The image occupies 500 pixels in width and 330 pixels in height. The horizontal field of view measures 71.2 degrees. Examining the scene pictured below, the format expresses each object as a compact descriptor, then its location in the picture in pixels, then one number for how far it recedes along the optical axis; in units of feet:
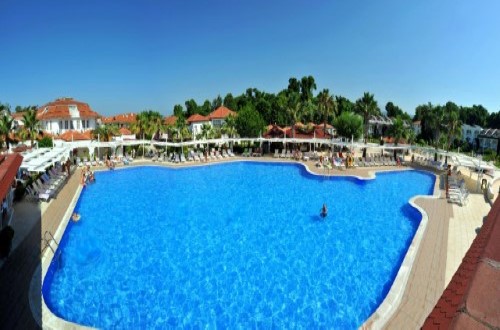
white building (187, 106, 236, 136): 193.88
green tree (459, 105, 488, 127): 237.45
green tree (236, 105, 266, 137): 138.21
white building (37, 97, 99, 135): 133.90
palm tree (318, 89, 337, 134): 140.26
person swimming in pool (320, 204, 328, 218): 62.36
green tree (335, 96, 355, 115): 197.47
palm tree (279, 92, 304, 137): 133.28
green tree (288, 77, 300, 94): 218.79
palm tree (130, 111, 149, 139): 134.92
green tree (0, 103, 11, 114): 95.27
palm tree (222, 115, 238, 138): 139.61
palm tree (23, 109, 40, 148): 95.20
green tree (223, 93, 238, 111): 231.75
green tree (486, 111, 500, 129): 214.48
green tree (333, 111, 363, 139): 146.82
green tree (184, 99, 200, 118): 242.19
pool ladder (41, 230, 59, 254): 42.20
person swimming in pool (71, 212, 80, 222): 58.49
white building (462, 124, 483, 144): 221.74
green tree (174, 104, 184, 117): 239.75
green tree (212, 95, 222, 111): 269.66
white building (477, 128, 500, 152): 178.19
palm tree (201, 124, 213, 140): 137.85
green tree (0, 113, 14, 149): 84.34
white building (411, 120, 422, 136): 255.64
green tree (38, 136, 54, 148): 107.86
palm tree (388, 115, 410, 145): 144.87
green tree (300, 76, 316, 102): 214.28
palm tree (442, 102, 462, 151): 104.53
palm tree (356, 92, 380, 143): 128.06
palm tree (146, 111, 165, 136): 136.67
